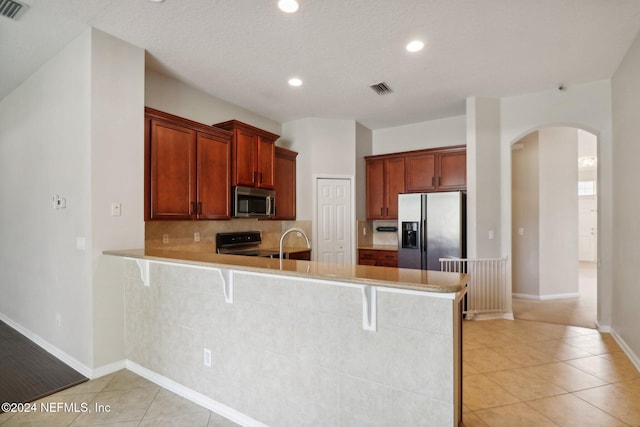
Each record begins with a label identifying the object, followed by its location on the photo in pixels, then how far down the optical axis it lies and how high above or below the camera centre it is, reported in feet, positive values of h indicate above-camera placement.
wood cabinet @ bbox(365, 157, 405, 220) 17.44 +1.67
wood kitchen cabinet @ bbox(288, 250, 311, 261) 14.94 -1.91
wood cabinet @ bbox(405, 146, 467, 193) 15.62 +2.31
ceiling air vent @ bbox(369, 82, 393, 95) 12.45 +5.12
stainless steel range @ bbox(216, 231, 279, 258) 13.58 -1.29
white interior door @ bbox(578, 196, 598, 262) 32.17 -1.41
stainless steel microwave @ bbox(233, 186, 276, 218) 13.16 +0.58
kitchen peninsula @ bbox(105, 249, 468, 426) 4.67 -2.22
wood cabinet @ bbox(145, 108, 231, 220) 10.15 +1.65
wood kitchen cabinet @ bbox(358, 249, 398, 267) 16.62 -2.26
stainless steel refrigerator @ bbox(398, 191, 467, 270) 14.16 -0.63
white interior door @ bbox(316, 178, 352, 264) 16.83 -0.27
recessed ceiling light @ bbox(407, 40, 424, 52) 9.34 +5.06
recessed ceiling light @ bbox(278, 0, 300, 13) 7.60 +5.08
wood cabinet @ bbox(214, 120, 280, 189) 13.21 +2.65
